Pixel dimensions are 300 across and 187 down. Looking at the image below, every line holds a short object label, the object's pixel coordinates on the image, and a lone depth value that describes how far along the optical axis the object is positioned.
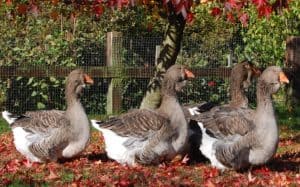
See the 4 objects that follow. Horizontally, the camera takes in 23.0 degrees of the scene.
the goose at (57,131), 9.18
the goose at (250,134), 8.62
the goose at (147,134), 8.99
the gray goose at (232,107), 9.32
